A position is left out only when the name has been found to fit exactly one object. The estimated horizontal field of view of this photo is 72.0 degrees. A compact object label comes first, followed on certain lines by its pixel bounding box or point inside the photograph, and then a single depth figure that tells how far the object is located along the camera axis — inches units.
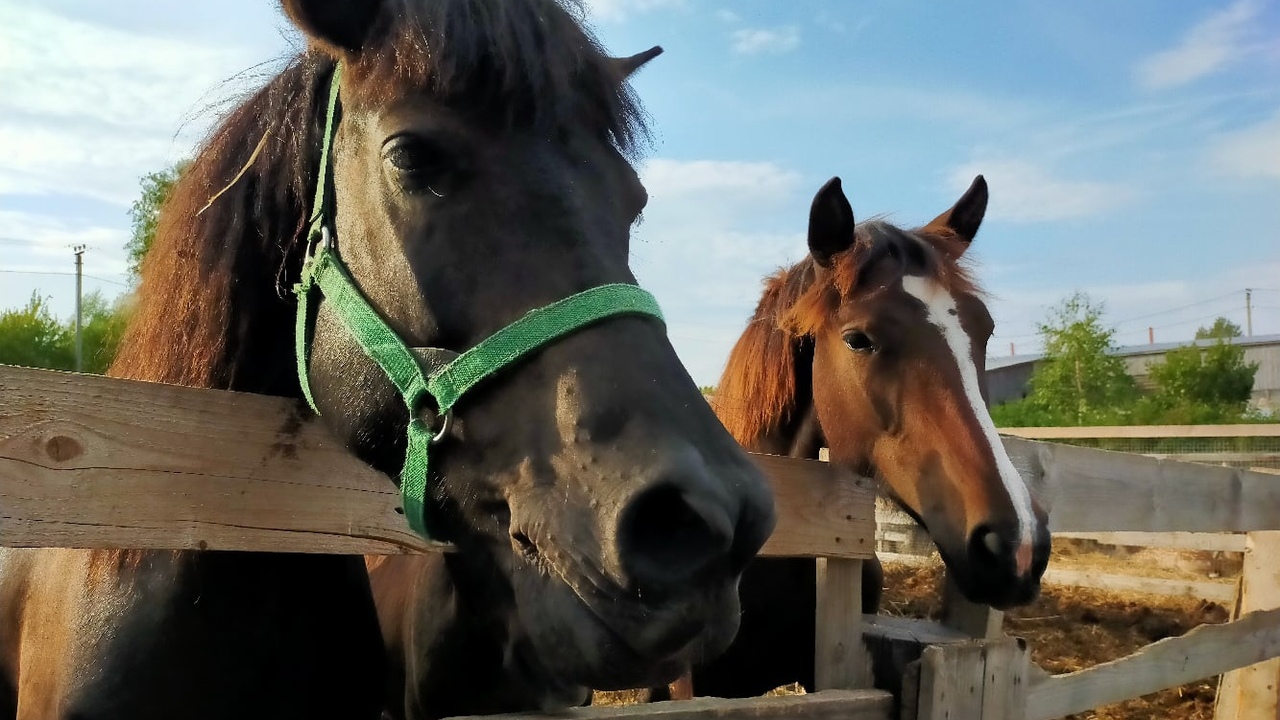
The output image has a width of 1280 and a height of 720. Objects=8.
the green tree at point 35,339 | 1208.2
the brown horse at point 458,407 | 44.1
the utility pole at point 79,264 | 1765.9
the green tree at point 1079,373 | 1207.6
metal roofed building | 1944.0
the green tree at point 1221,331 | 1978.6
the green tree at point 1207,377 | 1258.6
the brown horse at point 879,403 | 94.7
